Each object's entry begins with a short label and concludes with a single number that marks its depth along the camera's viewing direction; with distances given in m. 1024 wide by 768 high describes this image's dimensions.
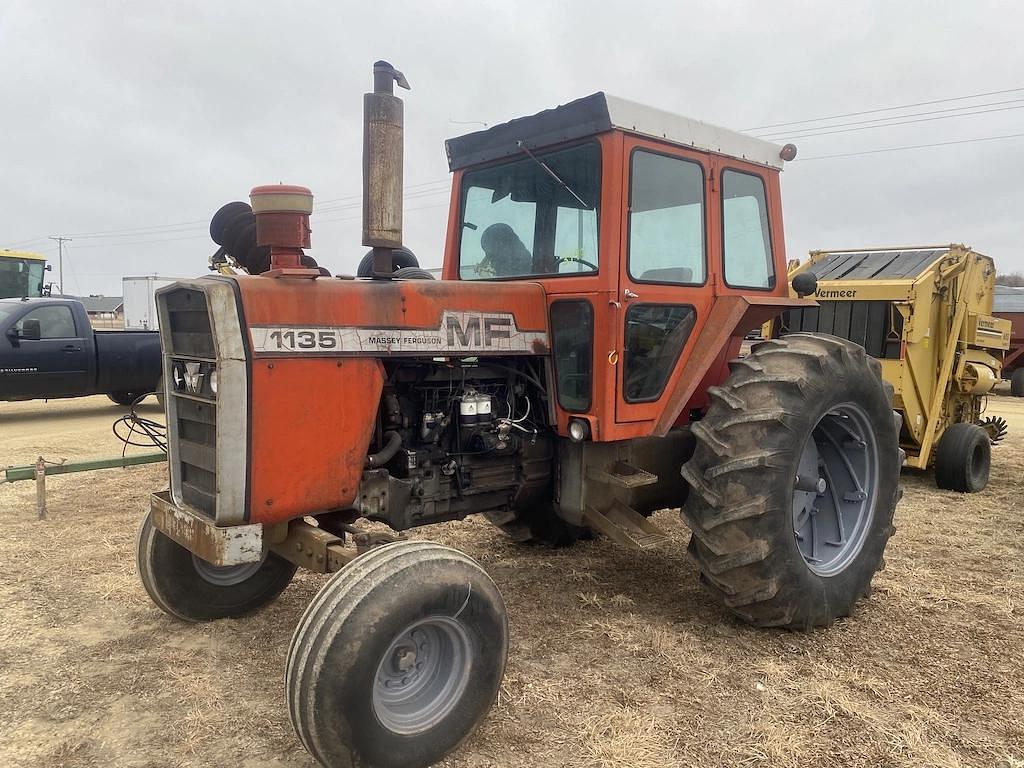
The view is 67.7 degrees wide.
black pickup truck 10.23
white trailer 20.66
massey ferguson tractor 2.79
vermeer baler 6.92
